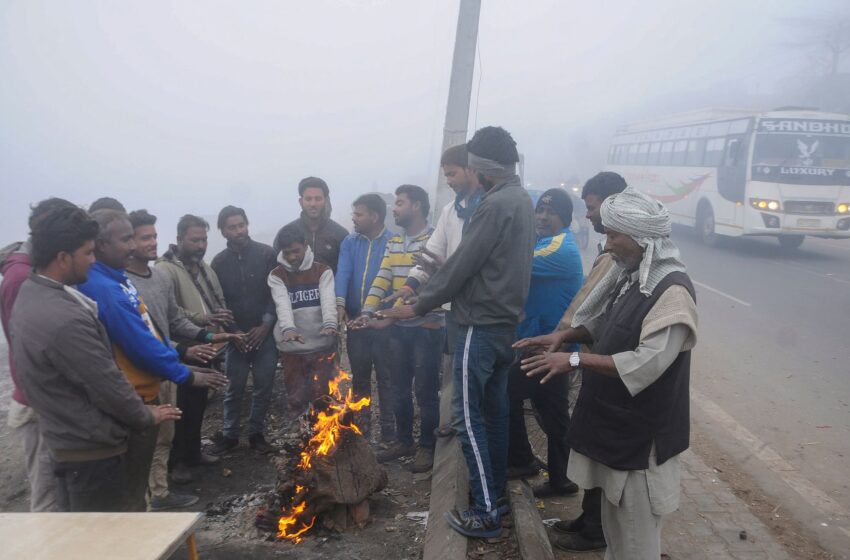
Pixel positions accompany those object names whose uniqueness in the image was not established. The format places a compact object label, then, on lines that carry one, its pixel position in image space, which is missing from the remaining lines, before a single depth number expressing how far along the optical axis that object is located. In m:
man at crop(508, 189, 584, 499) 3.89
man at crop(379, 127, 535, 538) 3.19
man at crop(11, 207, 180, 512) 2.58
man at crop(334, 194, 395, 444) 4.86
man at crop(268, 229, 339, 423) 4.77
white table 2.12
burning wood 3.76
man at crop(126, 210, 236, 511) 3.96
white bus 13.54
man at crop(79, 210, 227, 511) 3.14
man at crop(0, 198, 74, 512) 2.97
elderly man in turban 2.38
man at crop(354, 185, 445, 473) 4.73
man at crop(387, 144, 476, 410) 4.14
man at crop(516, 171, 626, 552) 3.37
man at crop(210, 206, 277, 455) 4.95
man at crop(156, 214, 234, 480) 4.56
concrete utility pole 7.98
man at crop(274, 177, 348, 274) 5.36
